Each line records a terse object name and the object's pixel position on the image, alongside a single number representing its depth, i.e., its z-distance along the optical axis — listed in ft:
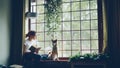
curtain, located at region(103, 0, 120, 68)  18.62
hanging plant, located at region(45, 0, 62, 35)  22.27
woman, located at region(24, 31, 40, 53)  21.83
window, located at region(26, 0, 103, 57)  21.42
